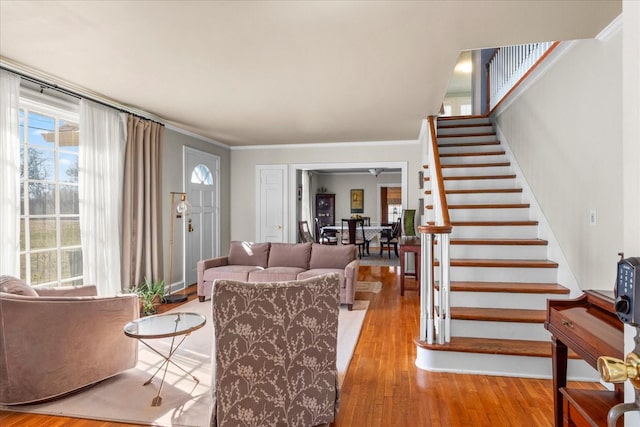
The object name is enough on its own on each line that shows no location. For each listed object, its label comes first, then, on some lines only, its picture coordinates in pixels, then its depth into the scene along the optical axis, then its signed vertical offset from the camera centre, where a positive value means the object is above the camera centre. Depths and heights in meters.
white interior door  7.06 +0.11
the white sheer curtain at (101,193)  3.79 +0.17
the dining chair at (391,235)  8.41 -0.65
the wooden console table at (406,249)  5.07 -0.56
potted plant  4.00 -1.00
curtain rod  3.12 +1.17
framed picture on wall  12.01 +0.26
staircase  2.69 -0.65
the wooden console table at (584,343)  1.29 -0.52
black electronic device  0.90 -0.21
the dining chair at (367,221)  11.46 -0.39
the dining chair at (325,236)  9.58 -0.77
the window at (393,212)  11.77 -0.10
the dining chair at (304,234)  7.71 -0.57
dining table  9.68 -0.62
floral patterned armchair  1.78 -0.70
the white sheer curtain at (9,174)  2.92 +0.28
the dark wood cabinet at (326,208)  12.10 +0.03
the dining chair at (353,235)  8.87 -0.70
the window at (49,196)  3.32 +0.12
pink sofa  4.48 -0.75
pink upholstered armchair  2.17 -0.83
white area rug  2.14 -1.22
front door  5.82 +0.01
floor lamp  4.78 -0.14
